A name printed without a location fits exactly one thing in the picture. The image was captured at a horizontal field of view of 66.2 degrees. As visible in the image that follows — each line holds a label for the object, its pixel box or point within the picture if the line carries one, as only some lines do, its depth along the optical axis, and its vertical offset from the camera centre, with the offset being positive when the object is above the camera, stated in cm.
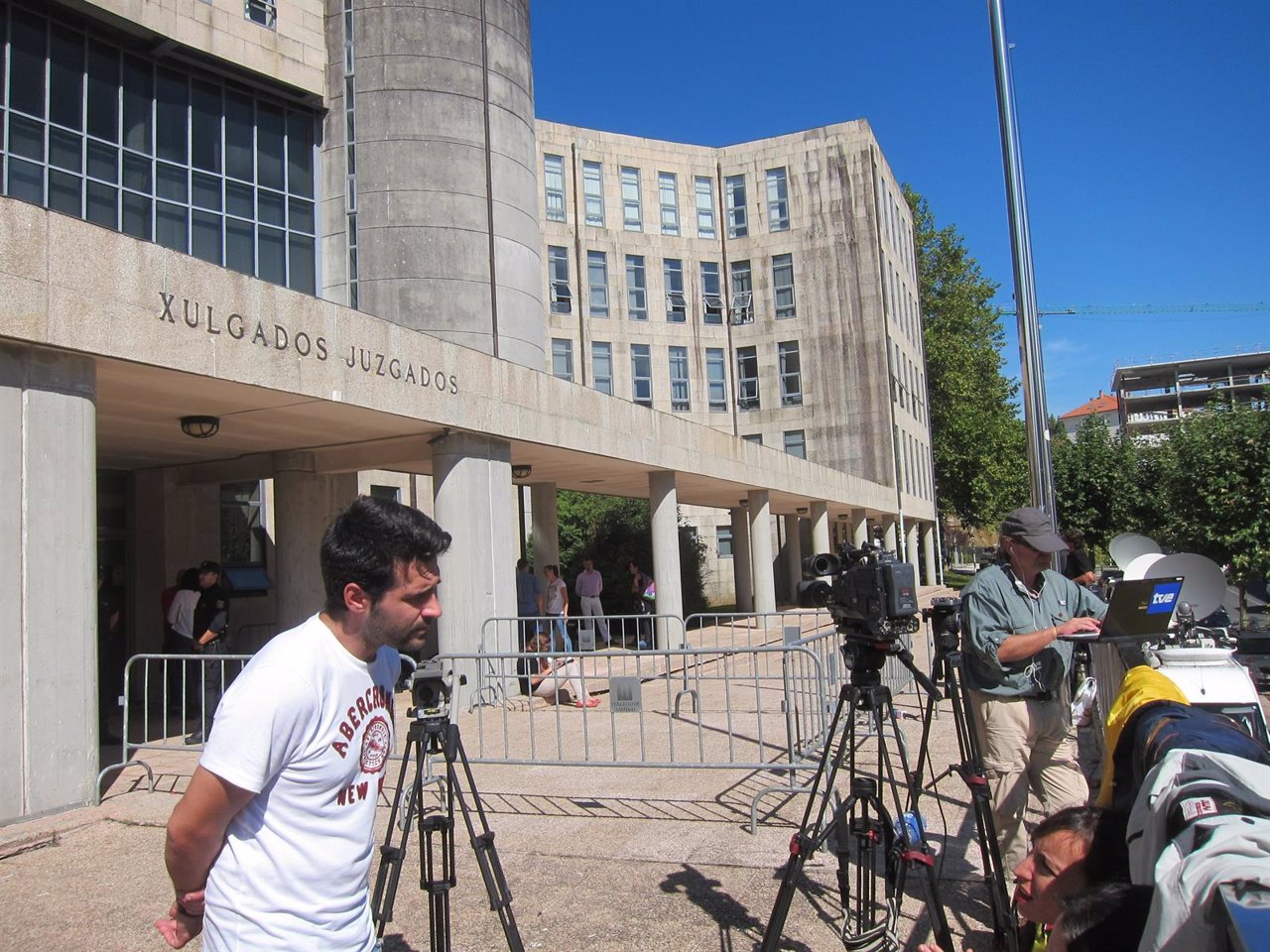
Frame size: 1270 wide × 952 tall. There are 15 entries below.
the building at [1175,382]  11431 +1807
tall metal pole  985 +279
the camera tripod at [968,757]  377 -91
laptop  445 -34
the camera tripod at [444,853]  358 -109
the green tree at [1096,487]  3148 +164
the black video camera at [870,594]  391 -19
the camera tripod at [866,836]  376 -117
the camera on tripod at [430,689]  371 -45
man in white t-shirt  216 -44
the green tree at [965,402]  5375 +799
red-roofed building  13075 +1786
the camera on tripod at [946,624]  410 -34
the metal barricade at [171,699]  818 -142
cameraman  446 -67
